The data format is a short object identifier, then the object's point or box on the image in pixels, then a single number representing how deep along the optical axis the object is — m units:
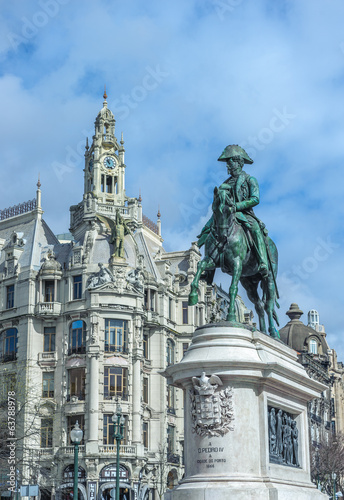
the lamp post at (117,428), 34.41
